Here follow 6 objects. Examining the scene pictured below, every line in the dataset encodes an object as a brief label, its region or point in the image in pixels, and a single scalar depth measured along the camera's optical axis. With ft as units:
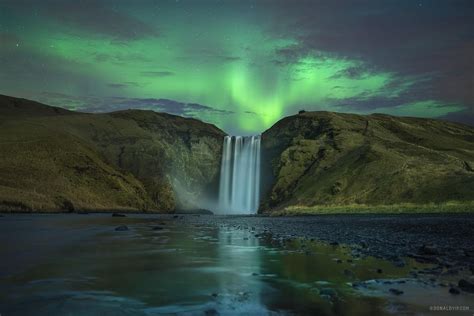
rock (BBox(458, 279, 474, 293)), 35.22
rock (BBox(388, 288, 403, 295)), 34.83
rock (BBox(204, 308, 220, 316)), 29.45
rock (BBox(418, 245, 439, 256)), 60.49
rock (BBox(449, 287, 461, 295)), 34.21
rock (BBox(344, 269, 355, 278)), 43.76
